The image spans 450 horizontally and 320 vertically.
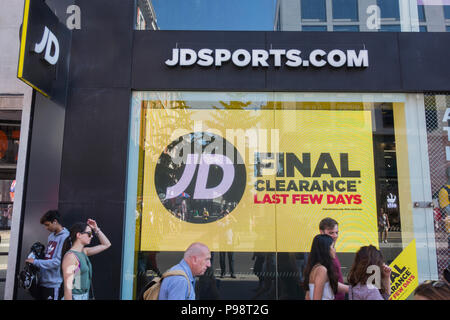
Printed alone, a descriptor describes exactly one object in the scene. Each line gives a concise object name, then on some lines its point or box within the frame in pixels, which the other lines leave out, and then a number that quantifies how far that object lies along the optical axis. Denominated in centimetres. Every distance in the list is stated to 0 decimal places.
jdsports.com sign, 586
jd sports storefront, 552
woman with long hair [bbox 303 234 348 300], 514
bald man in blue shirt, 412
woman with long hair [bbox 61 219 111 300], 498
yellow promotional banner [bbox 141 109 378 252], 558
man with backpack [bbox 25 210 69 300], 519
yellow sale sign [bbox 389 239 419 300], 543
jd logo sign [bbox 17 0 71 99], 477
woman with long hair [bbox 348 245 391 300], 515
